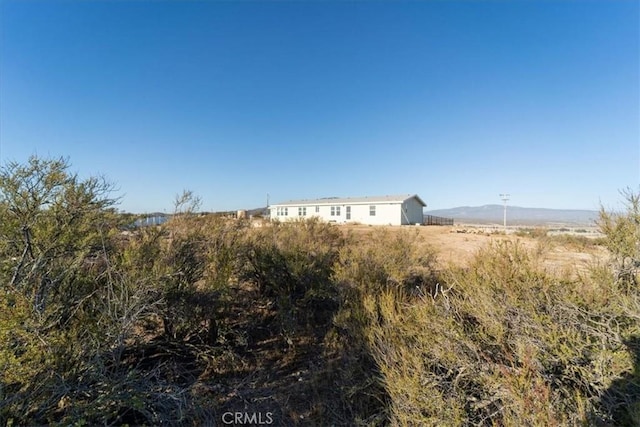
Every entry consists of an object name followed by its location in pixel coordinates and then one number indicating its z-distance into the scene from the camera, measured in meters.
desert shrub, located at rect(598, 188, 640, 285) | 3.28
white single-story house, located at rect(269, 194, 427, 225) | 25.84
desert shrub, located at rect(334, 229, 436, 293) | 5.26
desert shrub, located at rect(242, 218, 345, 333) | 5.54
